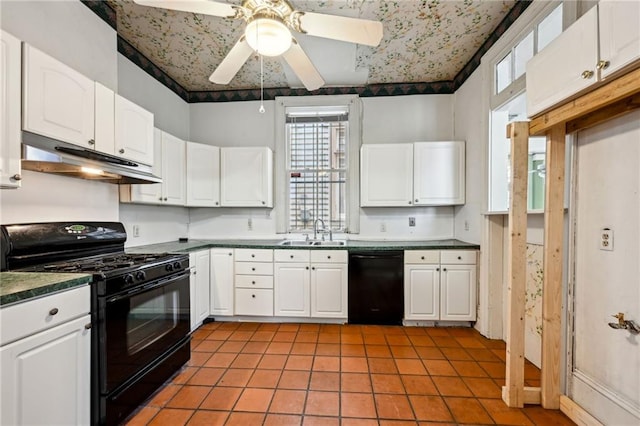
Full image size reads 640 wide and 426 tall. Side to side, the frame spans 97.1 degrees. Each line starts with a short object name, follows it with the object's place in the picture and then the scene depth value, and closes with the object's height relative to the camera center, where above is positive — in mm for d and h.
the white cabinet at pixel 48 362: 1121 -675
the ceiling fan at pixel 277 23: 1490 +1020
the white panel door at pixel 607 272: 1395 -318
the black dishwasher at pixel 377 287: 3043 -813
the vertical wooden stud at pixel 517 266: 1803 -345
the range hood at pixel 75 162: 1520 +288
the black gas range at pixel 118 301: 1508 -570
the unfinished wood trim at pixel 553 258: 1731 -279
